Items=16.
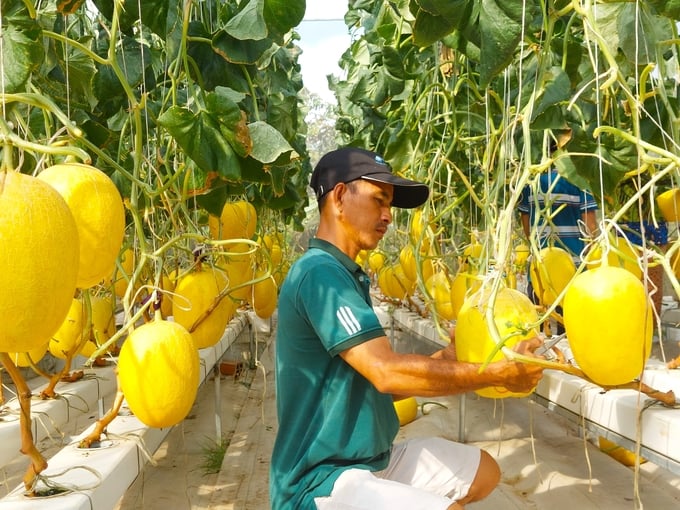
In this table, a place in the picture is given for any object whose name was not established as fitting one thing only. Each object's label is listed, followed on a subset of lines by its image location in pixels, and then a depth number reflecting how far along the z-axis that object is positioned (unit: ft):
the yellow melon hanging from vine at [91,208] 2.81
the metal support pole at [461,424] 11.39
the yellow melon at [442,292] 8.51
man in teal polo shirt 5.09
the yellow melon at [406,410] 12.29
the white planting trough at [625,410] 5.26
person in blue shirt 11.08
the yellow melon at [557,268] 6.13
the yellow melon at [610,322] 3.21
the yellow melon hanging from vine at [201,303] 6.69
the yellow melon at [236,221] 8.17
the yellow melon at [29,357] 6.01
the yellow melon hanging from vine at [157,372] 4.78
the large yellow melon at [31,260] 2.03
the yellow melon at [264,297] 12.26
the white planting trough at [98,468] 4.96
